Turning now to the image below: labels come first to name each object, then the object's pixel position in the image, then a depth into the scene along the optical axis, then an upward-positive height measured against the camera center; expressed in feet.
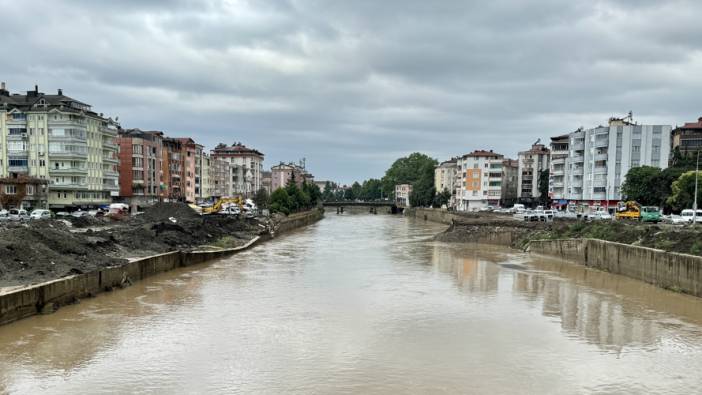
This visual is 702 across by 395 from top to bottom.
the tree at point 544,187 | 371.10 -1.13
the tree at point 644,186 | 218.79 +0.38
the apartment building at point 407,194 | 630.91 -13.14
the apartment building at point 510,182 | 436.35 +2.66
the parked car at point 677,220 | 150.82 -9.93
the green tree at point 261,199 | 365.81 -12.36
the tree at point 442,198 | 461.78 -12.71
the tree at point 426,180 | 505.25 +4.06
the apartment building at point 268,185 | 645.10 -3.90
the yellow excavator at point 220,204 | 250.25 -12.34
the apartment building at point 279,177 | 650.02 +6.46
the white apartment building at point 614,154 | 268.00 +17.22
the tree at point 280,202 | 301.47 -12.01
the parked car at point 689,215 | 152.78 -8.58
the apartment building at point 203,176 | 373.40 +3.79
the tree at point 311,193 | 425.69 -9.15
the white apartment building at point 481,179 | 403.13 +4.45
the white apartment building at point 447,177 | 492.95 +7.30
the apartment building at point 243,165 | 483.92 +16.17
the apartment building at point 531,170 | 403.34 +12.09
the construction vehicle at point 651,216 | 166.20 -9.45
